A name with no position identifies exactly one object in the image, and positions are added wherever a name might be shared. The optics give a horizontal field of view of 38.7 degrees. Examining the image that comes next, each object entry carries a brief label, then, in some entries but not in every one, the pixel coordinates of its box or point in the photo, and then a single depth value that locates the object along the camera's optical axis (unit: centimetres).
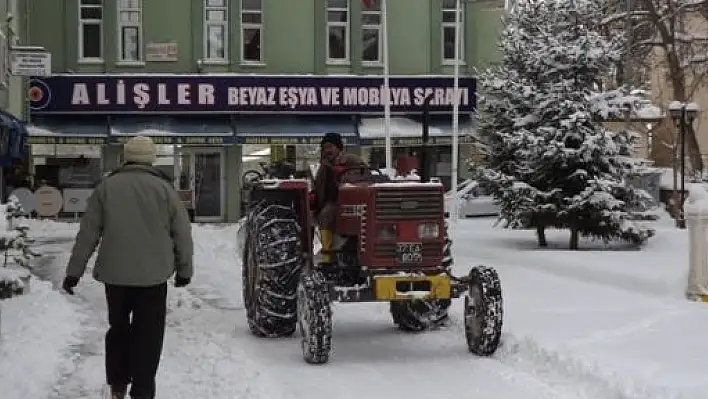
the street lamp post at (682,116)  2608
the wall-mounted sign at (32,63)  1838
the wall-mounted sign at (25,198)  2344
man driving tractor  958
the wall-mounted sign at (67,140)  3044
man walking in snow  641
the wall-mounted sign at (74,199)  3111
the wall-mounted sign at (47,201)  2934
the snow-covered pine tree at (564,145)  1877
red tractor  855
